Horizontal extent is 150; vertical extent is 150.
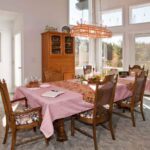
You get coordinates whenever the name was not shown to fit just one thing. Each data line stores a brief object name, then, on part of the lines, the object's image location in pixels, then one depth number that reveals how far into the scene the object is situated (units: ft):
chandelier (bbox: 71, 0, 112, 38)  11.27
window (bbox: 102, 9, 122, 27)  21.77
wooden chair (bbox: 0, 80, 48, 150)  7.70
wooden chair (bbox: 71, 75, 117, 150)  8.11
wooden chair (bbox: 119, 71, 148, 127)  10.67
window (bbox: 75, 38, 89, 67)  23.21
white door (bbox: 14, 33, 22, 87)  20.03
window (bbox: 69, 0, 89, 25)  22.18
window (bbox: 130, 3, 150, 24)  19.77
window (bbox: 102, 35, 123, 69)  21.88
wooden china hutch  17.97
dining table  7.69
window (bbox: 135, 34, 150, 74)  19.98
